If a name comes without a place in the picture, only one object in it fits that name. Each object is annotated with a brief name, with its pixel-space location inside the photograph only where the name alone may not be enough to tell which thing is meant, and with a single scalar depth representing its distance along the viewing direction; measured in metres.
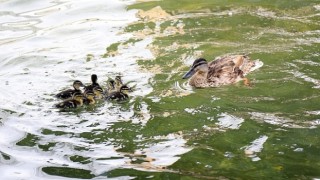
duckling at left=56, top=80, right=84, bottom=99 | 16.22
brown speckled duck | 17.78
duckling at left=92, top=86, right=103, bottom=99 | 16.24
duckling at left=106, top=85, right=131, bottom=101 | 15.95
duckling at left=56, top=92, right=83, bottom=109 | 15.60
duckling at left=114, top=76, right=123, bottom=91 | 16.38
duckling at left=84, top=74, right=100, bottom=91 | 16.45
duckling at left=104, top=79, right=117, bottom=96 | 16.36
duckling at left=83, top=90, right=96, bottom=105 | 15.94
